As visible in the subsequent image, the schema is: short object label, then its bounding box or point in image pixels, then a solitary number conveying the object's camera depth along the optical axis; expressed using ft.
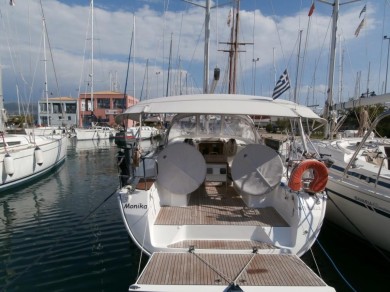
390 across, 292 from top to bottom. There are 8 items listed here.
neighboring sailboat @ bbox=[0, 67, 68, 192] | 37.37
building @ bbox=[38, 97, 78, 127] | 188.06
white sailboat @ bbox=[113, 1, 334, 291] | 12.57
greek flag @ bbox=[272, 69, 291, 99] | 19.01
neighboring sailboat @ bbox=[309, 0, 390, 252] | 20.48
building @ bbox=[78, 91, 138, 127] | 207.60
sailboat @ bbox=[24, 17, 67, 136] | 86.56
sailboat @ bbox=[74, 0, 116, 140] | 119.85
